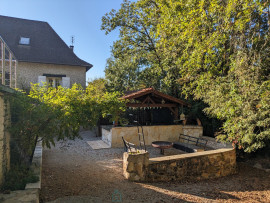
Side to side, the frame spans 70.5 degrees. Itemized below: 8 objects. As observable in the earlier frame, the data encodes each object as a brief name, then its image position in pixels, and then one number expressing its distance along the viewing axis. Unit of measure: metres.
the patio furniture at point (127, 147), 6.57
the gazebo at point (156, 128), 10.11
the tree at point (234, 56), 6.61
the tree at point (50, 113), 4.70
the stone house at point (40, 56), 13.21
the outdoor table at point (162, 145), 8.40
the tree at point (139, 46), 13.00
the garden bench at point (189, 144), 9.05
